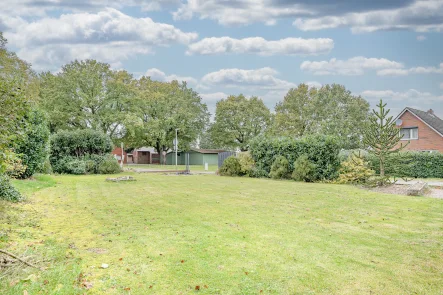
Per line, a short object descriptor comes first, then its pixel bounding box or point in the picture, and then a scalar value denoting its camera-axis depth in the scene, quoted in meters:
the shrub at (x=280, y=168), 19.44
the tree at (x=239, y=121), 52.53
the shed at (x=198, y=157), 54.06
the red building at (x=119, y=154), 61.62
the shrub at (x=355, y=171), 16.05
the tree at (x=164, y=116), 45.00
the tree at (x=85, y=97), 36.28
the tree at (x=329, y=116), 38.28
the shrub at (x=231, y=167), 22.58
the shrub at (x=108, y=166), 23.52
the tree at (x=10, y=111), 4.07
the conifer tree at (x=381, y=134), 14.59
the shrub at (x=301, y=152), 17.72
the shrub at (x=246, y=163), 21.91
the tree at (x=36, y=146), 13.87
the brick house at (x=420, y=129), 29.95
